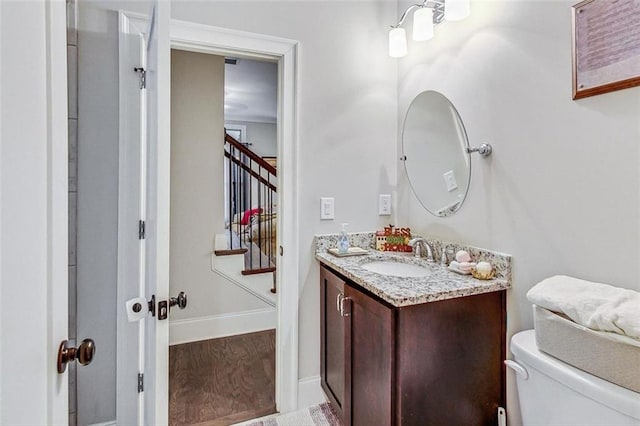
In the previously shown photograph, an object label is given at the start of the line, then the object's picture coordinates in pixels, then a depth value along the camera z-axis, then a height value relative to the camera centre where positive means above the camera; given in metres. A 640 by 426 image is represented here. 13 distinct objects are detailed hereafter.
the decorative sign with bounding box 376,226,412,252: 1.93 -0.17
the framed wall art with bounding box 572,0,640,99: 0.93 +0.51
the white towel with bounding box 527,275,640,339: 0.78 -0.24
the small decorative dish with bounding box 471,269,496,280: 1.34 -0.26
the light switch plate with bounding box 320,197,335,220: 1.90 +0.02
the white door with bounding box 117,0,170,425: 0.96 -0.01
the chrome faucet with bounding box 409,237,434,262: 1.78 -0.19
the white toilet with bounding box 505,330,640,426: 0.77 -0.49
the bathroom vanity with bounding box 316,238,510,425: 1.15 -0.53
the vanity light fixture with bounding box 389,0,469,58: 1.42 +0.93
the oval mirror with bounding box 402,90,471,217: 1.58 +0.31
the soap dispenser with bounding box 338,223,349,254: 1.81 -0.17
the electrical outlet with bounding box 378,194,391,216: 2.04 +0.05
